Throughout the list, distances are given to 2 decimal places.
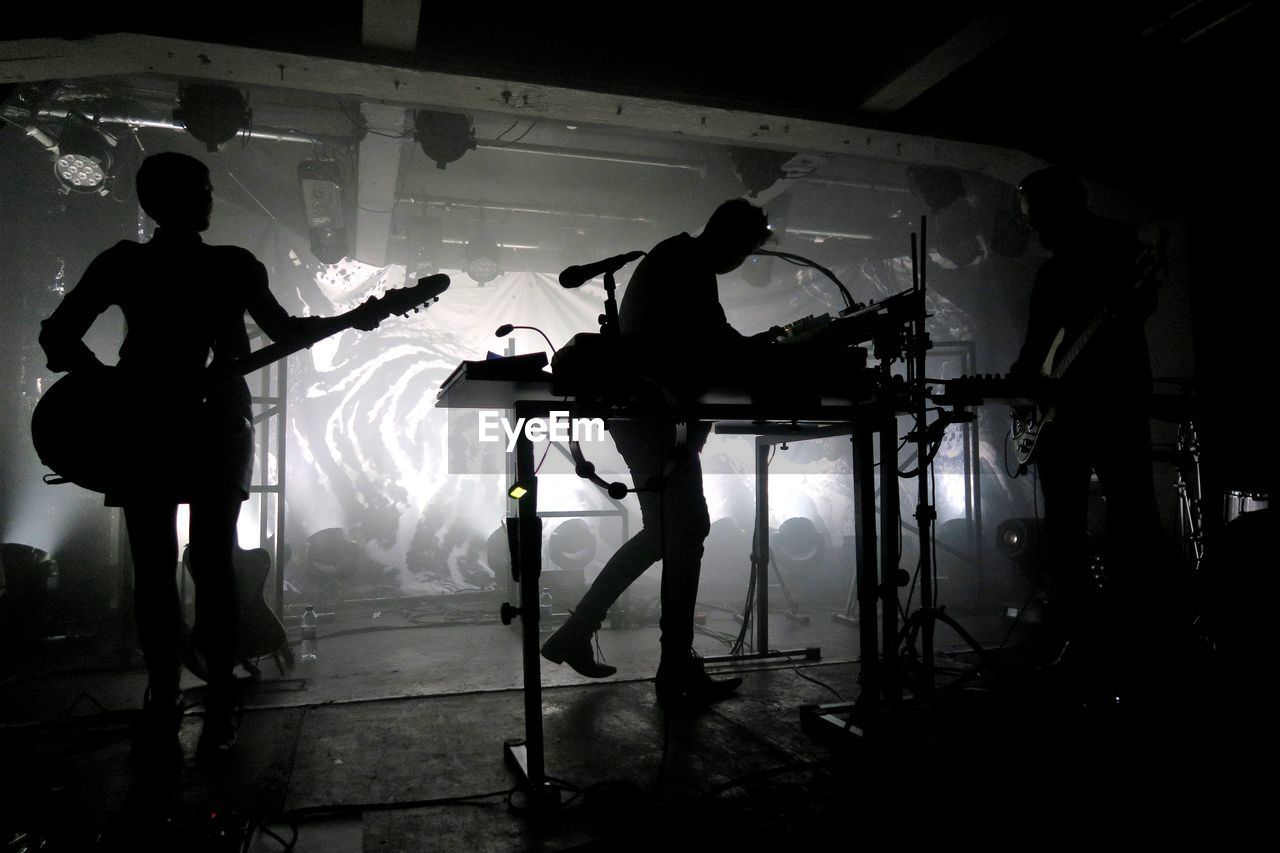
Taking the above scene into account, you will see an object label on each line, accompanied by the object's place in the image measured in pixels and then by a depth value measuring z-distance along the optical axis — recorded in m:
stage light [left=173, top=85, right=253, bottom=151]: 4.68
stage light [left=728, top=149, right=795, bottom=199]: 5.64
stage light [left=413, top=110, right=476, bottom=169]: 5.14
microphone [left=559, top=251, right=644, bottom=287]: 1.79
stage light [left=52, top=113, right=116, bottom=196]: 5.23
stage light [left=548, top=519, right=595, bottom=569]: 7.08
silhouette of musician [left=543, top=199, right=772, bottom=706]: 2.65
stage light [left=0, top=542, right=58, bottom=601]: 4.82
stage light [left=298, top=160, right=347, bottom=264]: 5.89
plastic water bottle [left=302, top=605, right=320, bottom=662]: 4.14
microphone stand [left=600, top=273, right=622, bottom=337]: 1.77
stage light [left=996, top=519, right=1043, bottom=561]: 4.89
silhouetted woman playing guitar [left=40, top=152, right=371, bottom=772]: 2.13
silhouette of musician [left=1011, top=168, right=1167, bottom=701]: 2.51
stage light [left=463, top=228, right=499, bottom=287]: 7.76
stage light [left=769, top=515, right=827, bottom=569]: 7.41
